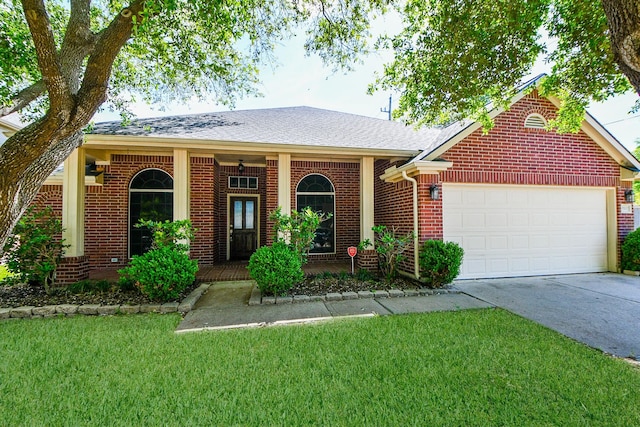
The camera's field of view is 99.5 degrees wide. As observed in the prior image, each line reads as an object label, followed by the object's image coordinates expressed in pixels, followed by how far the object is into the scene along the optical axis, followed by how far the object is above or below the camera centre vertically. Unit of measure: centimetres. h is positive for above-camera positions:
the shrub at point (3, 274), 543 -134
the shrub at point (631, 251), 659 -88
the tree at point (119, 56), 310 +363
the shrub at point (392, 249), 578 -71
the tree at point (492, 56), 483 +317
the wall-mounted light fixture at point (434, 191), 596 +57
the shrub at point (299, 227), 549 -19
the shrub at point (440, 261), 552 -91
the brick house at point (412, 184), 609 +85
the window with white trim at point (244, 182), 885 +120
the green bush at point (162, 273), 451 -92
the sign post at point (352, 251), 623 -78
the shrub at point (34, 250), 495 -57
